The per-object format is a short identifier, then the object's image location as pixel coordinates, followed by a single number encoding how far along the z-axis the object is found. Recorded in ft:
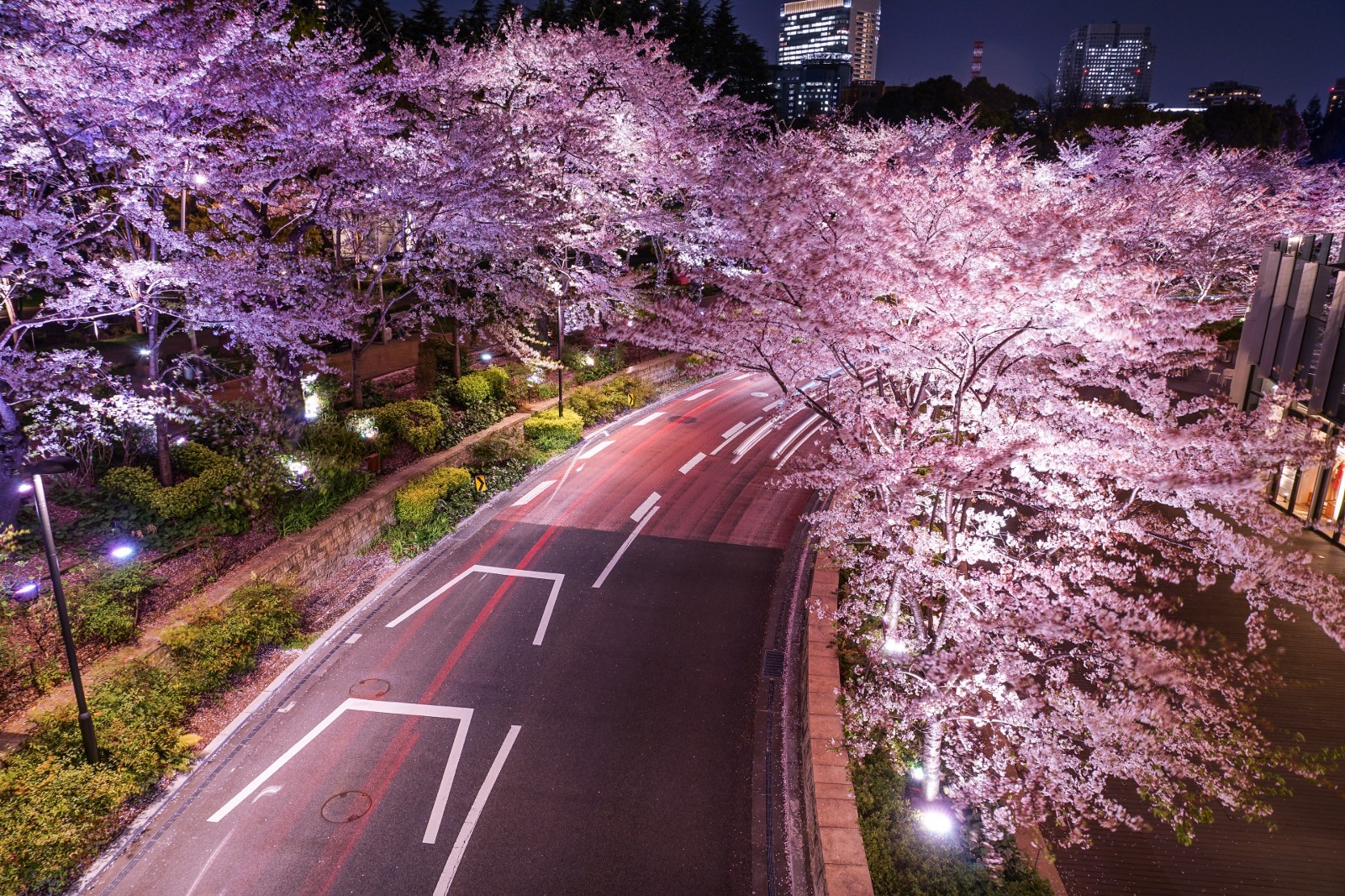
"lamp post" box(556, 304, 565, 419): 71.10
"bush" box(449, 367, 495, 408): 69.31
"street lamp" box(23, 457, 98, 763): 25.72
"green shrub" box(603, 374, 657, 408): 86.38
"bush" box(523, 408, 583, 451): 70.64
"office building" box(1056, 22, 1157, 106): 225.74
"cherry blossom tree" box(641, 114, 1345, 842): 22.52
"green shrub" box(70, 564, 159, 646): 34.01
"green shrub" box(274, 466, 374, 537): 45.85
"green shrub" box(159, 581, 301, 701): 34.04
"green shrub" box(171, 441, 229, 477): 47.98
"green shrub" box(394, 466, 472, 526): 52.13
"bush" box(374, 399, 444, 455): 59.62
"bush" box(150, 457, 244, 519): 43.04
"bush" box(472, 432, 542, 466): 63.05
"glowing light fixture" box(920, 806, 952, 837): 26.66
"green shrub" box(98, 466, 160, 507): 43.29
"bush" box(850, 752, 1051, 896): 23.94
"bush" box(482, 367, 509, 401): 73.87
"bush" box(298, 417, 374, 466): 51.55
